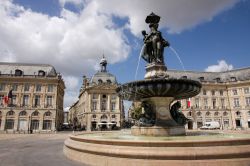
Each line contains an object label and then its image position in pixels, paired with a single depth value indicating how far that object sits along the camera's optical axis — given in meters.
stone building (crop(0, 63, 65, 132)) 52.99
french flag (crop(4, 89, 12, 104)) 46.50
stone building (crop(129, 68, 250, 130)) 65.62
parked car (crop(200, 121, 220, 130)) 51.04
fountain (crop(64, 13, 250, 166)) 6.54
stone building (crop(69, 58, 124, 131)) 64.88
